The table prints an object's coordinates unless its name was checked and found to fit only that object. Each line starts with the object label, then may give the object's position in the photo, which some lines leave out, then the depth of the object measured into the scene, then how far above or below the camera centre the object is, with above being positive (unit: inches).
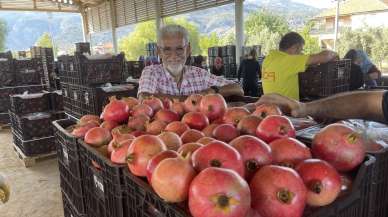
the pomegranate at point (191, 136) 39.8 -9.7
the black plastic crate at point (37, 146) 182.2 -46.7
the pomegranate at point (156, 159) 31.3 -9.7
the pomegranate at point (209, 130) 42.7 -9.8
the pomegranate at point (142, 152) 33.7 -9.7
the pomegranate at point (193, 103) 54.6 -7.8
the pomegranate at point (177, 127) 43.4 -9.4
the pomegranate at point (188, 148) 32.3 -9.3
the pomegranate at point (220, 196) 24.1 -10.5
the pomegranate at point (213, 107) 51.9 -8.0
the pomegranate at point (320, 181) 27.8 -11.3
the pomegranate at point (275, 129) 37.3 -8.6
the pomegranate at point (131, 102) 59.1 -7.7
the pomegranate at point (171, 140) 37.7 -9.6
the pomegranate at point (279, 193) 25.6 -11.2
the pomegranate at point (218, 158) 28.5 -9.0
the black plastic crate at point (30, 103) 186.7 -22.4
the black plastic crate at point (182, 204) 27.9 -13.6
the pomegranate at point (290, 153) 31.6 -9.8
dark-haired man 121.0 -3.9
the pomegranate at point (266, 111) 46.1 -8.1
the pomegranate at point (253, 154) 30.8 -9.5
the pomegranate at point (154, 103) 57.9 -7.9
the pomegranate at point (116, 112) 54.6 -8.7
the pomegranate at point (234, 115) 46.9 -8.7
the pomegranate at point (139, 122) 49.5 -9.6
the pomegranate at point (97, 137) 47.4 -11.1
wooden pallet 181.5 -53.6
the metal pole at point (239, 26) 288.7 +26.7
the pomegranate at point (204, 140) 35.8 -9.2
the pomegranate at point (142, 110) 53.6 -8.4
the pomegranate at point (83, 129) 52.1 -10.9
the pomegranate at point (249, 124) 40.9 -8.9
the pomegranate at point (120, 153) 38.3 -11.0
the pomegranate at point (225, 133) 40.0 -9.6
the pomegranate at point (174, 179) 27.4 -10.3
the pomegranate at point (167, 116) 50.3 -9.0
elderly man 95.6 -5.2
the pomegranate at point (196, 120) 47.0 -9.2
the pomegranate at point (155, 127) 45.8 -9.7
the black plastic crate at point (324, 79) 123.4 -10.3
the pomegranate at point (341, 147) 32.4 -9.8
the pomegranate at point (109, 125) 51.5 -10.2
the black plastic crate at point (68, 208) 59.6 -28.9
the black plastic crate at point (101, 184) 37.3 -16.0
